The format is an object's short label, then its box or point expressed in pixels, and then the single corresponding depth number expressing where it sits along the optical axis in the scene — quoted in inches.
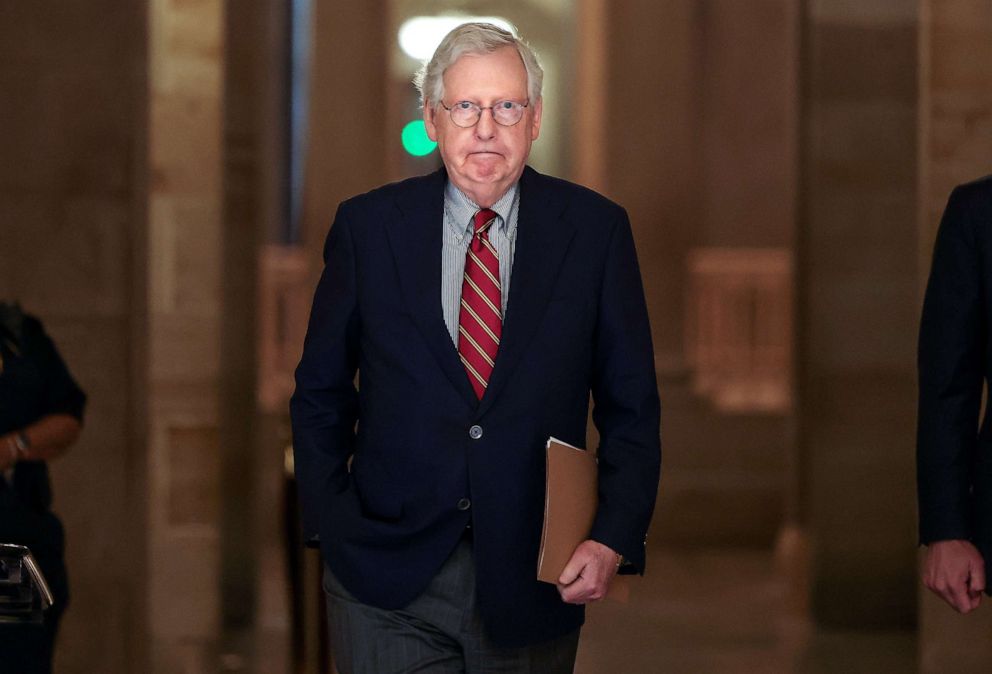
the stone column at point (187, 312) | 549.5
